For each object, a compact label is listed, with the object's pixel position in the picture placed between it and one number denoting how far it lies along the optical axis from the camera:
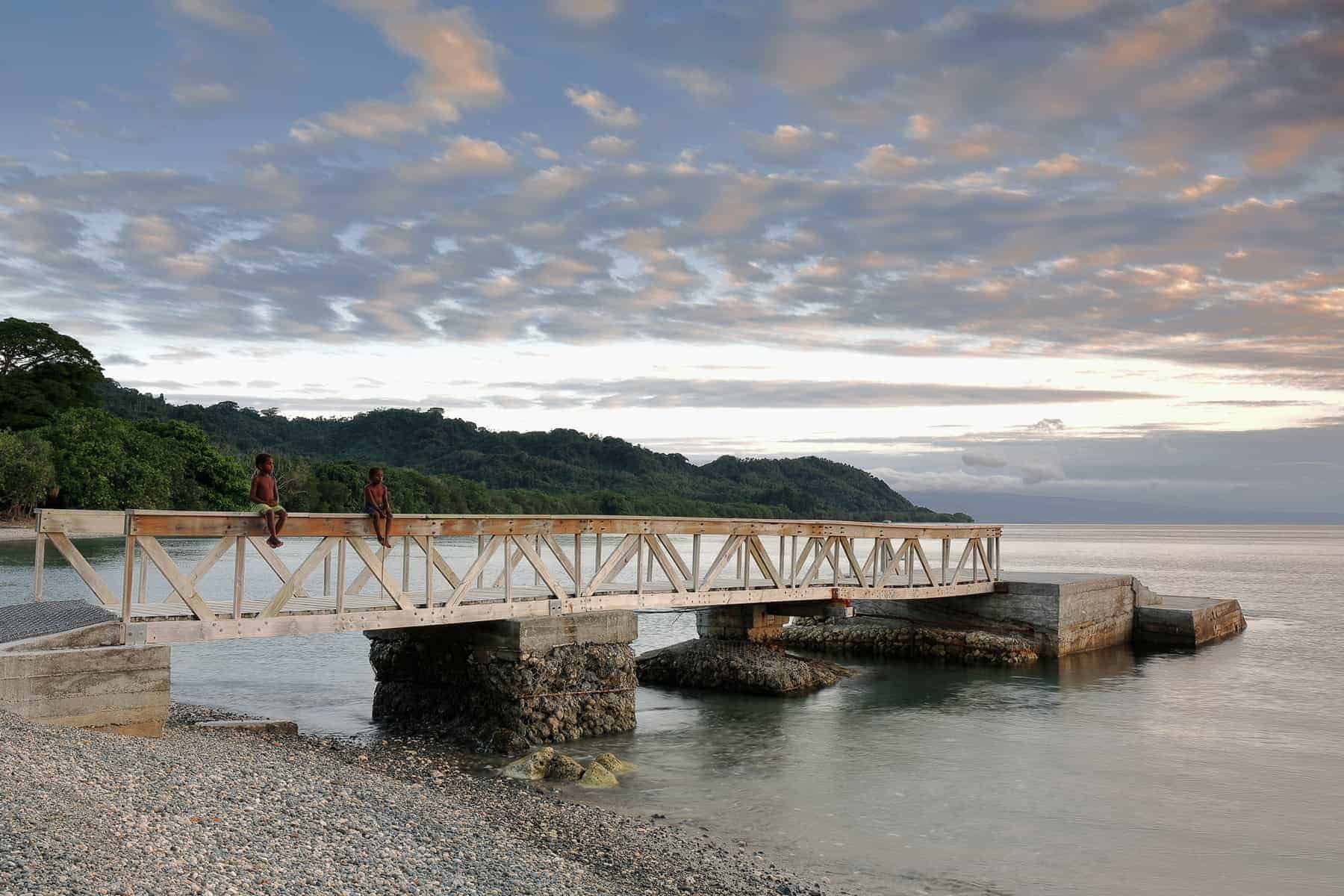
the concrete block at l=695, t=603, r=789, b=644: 21.00
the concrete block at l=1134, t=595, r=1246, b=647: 29.45
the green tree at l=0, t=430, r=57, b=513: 64.88
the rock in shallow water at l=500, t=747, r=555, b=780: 12.97
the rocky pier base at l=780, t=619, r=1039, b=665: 25.50
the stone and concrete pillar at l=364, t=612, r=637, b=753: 15.06
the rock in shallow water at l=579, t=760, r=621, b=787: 12.91
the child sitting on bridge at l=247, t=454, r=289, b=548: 12.44
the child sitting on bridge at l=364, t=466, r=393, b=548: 13.80
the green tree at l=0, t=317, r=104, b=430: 82.88
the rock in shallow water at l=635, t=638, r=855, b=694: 20.28
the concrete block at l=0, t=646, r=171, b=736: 10.15
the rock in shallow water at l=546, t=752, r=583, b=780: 13.00
